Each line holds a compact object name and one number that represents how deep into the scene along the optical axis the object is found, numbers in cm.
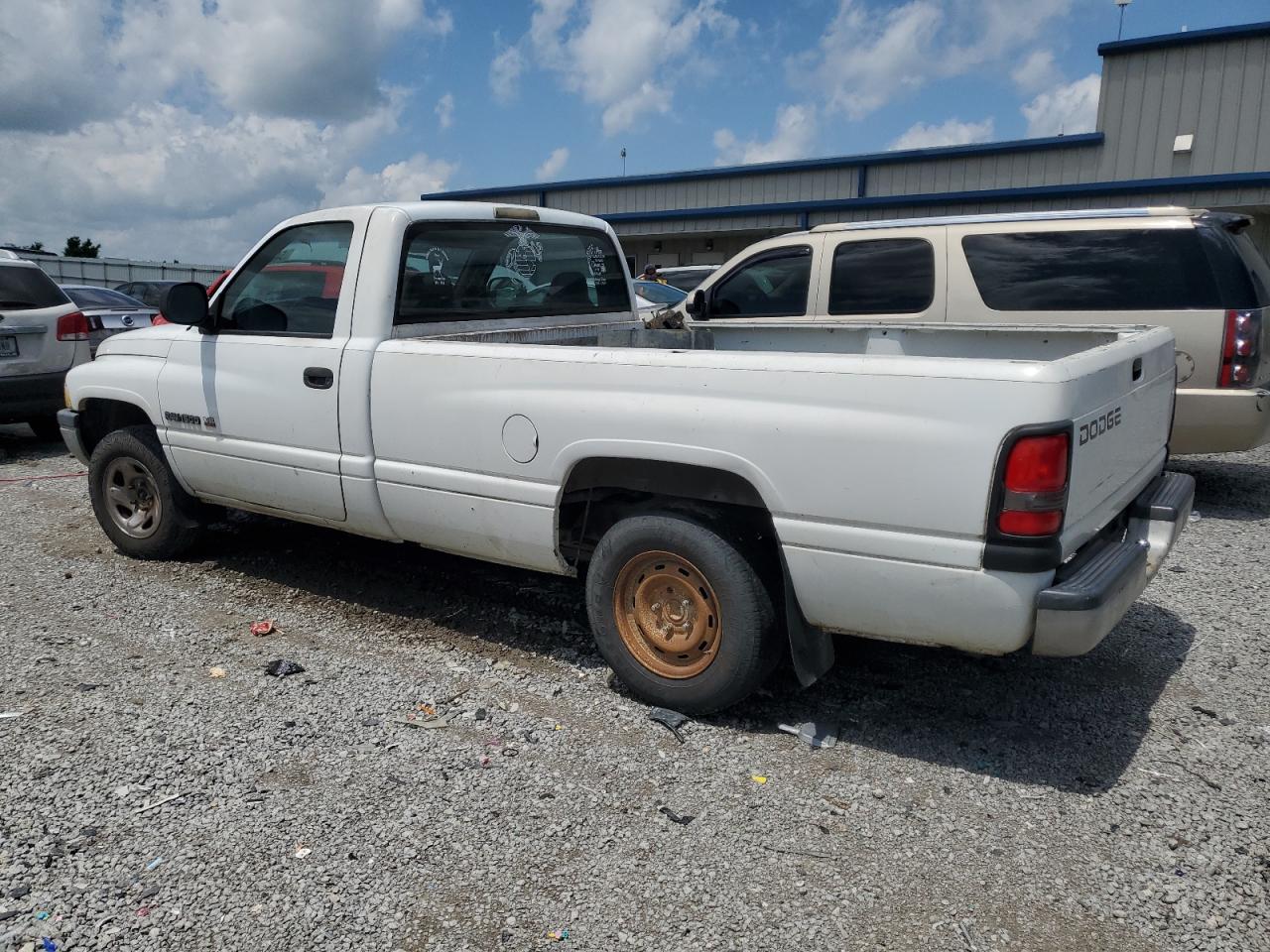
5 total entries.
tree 4238
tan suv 632
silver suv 876
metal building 1700
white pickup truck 294
